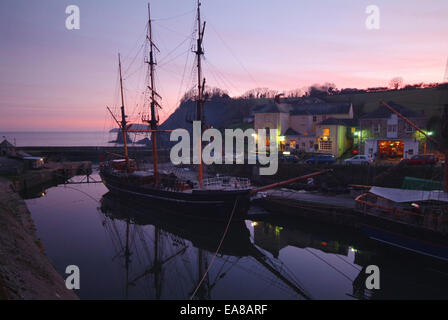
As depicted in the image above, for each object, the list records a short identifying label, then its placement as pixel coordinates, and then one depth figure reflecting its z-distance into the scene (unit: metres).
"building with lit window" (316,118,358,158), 43.91
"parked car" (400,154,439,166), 28.31
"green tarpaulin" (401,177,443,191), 19.51
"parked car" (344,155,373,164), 32.66
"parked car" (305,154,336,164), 35.28
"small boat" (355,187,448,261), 14.31
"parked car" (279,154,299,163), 37.69
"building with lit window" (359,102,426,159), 36.69
